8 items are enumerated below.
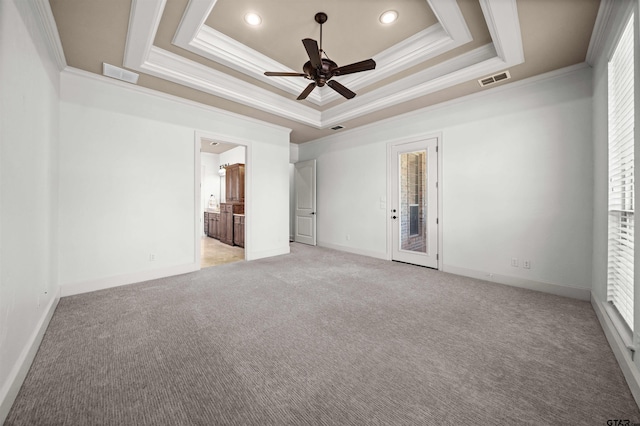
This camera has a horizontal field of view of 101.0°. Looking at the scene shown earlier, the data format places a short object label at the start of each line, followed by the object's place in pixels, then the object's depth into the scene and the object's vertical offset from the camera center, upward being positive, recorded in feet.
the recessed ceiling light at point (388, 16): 8.98 +6.73
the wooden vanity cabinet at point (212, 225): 25.58 -1.51
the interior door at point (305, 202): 21.90 +0.68
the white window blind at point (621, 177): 6.61 +0.91
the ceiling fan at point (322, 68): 8.54 +4.93
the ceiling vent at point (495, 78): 11.00 +5.67
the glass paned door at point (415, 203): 14.80 +0.43
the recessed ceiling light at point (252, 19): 9.06 +6.71
